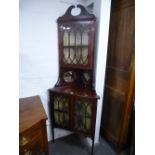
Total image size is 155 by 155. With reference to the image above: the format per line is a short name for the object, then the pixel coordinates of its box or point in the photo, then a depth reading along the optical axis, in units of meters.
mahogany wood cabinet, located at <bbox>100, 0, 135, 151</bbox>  1.49
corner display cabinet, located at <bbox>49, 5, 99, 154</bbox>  1.56
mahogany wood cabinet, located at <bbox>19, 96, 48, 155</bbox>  1.05
